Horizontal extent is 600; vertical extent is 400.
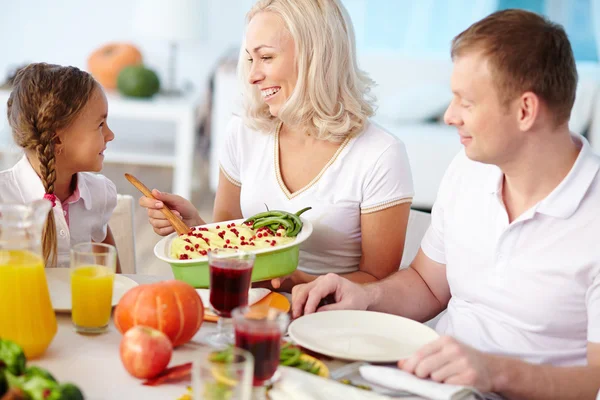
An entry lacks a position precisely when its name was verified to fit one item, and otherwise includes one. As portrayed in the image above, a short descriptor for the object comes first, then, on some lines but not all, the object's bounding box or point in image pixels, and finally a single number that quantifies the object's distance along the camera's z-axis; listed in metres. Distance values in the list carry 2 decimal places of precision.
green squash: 4.88
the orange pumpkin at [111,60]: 5.29
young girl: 1.89
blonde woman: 2.00
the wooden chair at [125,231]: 2.19
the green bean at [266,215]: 1.75
